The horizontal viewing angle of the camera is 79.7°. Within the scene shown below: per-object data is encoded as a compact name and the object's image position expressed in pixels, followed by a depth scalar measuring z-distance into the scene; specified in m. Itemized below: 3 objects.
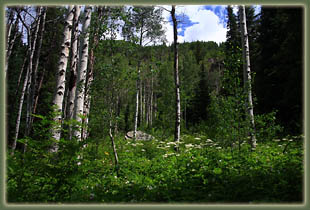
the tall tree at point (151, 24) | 14.17
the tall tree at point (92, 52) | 5.58
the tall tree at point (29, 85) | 9.22
